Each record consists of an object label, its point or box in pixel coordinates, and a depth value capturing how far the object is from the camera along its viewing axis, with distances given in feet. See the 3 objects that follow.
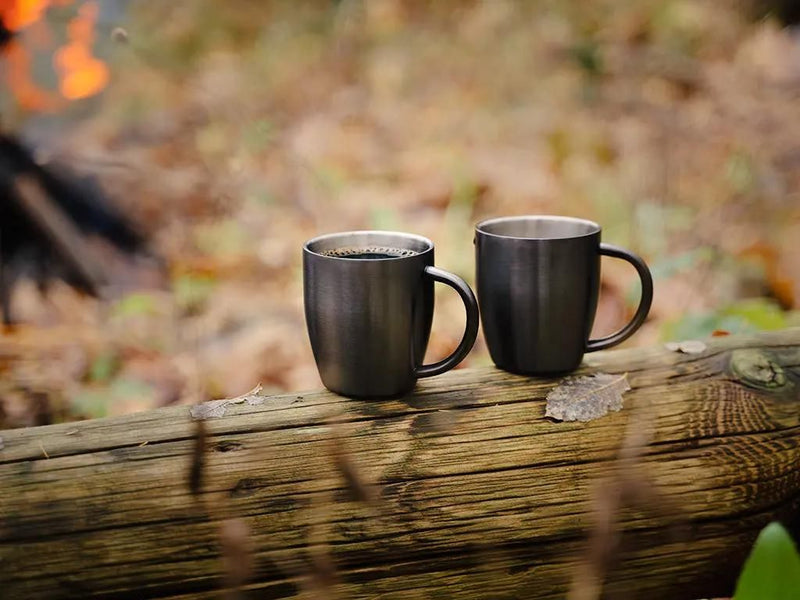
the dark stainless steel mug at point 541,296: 3.44
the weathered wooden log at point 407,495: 3.14
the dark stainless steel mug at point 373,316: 3.33
